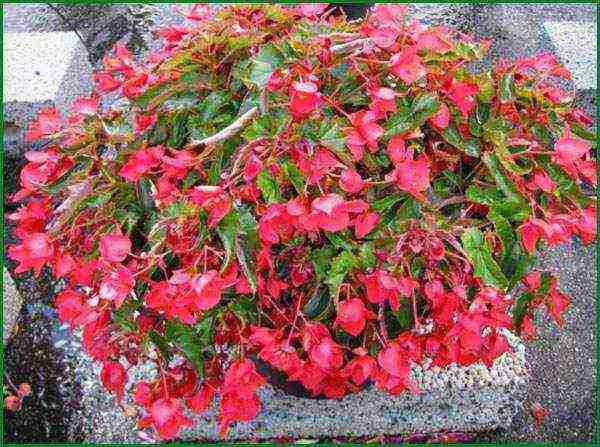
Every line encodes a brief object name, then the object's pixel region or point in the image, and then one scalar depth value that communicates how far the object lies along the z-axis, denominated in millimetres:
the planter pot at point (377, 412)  1881
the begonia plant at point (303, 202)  1204
